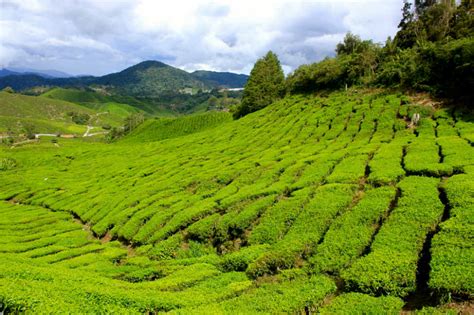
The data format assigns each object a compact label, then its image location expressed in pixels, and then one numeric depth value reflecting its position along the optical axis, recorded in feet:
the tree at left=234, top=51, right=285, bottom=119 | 291.58
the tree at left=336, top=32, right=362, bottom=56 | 267.80
